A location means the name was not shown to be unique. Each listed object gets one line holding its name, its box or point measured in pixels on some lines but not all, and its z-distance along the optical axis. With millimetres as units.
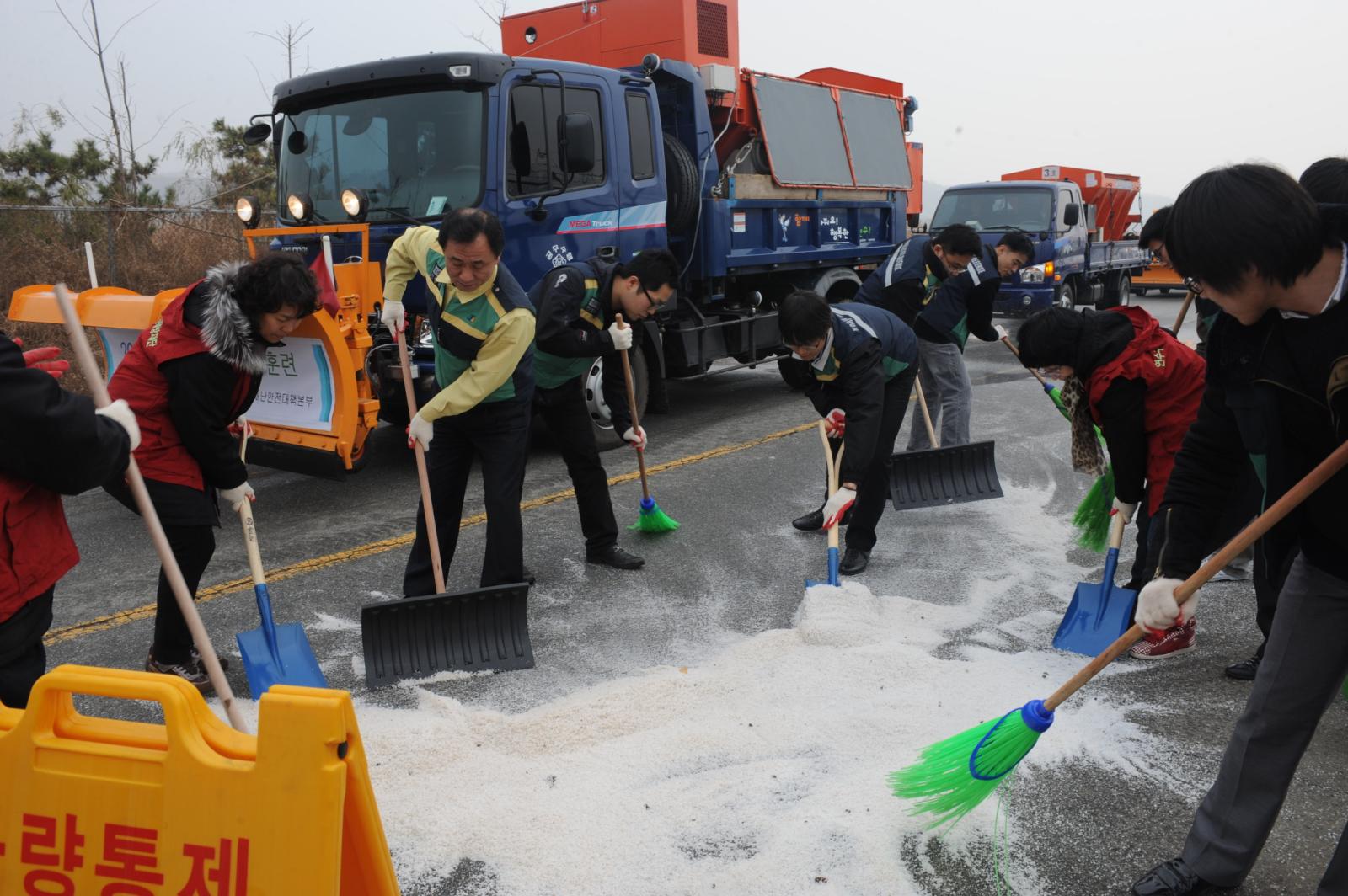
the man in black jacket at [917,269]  5869
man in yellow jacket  4031
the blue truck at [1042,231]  13148
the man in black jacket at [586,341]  4734
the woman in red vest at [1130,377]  3814
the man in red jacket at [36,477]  2090
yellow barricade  1649
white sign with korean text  5738
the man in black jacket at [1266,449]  1844
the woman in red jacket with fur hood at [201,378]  3436
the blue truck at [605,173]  6418
